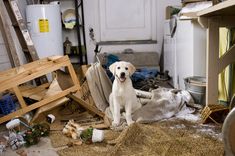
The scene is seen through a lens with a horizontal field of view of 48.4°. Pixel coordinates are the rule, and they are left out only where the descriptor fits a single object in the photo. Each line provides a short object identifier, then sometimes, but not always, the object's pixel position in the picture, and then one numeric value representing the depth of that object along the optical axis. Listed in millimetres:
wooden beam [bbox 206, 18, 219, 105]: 1876
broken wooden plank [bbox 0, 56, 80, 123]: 2064
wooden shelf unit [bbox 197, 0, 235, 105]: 1878
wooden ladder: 3020
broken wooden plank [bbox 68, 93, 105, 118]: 2230
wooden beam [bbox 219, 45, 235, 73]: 1930
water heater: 3344
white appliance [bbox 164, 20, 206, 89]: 2469
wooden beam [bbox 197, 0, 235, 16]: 1255
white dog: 2129
